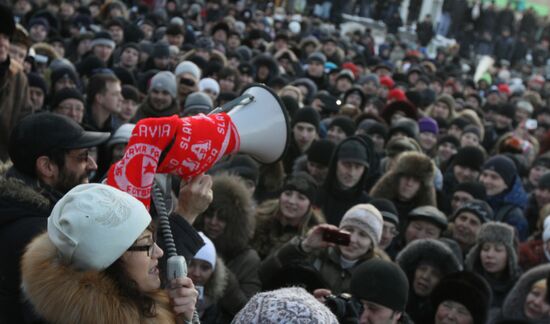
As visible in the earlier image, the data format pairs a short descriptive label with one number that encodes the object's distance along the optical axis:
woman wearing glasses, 4.01
